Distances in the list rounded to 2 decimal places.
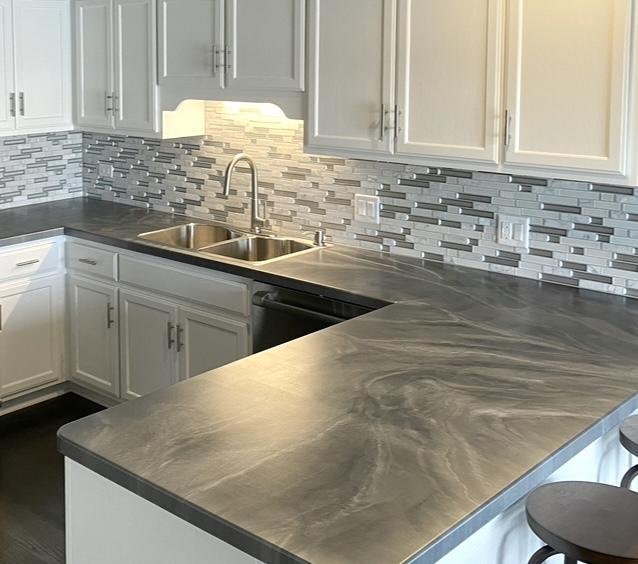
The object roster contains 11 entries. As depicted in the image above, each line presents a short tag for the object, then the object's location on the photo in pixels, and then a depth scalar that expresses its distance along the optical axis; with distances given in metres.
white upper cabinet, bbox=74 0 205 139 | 4.14
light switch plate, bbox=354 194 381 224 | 3.72
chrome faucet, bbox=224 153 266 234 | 3.95
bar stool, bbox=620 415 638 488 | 2.18
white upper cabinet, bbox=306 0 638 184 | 2.66
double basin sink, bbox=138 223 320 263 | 3.97
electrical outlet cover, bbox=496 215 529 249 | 3.28
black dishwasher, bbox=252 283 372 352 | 3.23
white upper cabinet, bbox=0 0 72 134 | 4.33
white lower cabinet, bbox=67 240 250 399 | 3.68
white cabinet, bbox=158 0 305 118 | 3.51
